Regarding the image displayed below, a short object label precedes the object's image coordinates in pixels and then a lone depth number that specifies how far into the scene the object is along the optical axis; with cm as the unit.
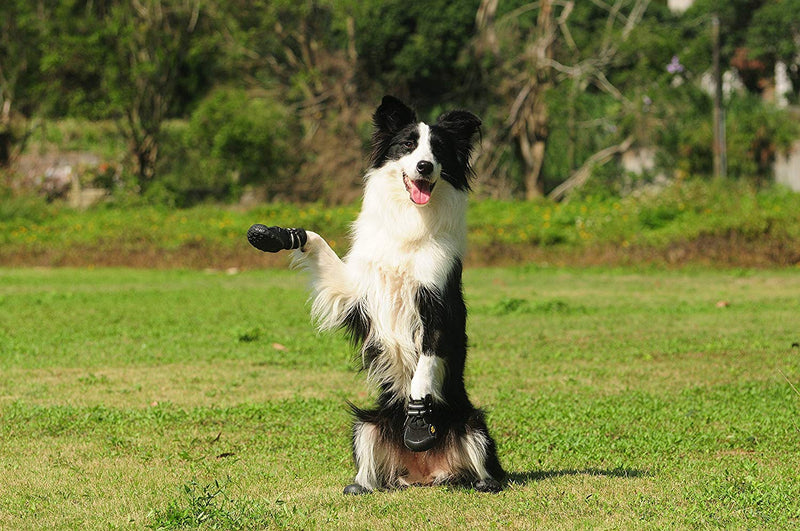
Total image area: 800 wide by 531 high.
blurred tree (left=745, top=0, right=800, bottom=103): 4150
